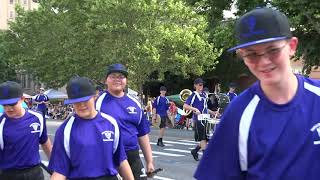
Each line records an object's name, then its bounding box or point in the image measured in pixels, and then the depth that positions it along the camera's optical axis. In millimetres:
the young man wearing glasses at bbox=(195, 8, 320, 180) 2230
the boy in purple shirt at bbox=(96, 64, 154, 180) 6160
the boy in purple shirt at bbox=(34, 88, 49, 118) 24495
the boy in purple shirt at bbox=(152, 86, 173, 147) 19984
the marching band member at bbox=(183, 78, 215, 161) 13906
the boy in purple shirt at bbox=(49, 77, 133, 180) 4512
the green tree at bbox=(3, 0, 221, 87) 32875
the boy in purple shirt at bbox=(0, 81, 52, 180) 5723
